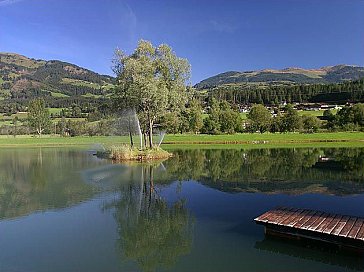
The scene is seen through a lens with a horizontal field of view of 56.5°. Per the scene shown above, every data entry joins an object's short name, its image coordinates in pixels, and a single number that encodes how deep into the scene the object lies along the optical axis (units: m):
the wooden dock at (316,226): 10.90
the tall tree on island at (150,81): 39.44
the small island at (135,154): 39.78
